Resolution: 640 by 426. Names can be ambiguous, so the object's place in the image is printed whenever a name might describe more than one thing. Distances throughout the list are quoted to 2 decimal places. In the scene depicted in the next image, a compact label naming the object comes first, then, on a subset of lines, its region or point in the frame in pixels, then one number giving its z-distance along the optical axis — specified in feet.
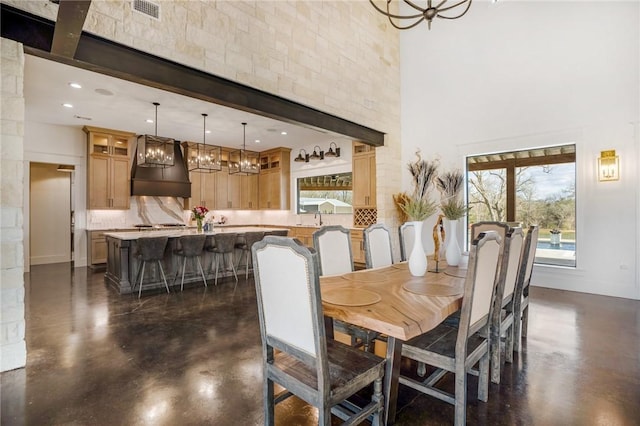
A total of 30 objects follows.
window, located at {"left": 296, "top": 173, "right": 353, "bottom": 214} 25.31
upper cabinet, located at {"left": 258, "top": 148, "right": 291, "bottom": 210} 29.17
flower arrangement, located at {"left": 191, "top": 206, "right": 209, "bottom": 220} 19.20
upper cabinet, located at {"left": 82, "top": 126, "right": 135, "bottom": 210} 22.35
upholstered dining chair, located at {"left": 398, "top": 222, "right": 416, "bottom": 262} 11.20
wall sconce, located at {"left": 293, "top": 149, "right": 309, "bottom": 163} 26.27
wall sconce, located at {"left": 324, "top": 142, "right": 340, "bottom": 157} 24.13
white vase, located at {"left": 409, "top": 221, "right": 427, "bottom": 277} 7.87
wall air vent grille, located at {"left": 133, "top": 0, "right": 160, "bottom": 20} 10.05
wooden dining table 4.90
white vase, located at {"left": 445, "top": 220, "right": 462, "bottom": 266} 9.31
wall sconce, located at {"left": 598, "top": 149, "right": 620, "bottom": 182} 14.25
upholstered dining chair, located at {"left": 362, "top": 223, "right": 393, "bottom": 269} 9.89
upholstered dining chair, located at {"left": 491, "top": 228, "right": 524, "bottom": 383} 6.86
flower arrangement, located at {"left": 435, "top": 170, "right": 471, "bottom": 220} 9.25
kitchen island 15.44
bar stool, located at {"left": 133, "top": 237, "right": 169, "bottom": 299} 14.88
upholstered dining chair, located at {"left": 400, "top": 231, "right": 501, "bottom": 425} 5.51
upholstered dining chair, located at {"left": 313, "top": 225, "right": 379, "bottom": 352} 8.47
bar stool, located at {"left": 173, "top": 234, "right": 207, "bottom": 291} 16.22
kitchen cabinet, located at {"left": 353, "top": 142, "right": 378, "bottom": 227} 22.26
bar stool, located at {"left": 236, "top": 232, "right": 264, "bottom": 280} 19.15
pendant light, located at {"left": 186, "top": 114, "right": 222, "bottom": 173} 18.86
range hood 23.90
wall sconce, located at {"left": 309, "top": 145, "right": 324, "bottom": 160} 25.89
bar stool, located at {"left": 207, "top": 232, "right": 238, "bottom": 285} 17.56
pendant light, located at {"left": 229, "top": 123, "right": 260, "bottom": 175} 19.88
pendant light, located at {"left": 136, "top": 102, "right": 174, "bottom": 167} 16.14
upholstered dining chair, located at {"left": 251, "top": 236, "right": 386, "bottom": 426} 4.45
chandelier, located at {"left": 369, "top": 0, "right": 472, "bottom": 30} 9.70
